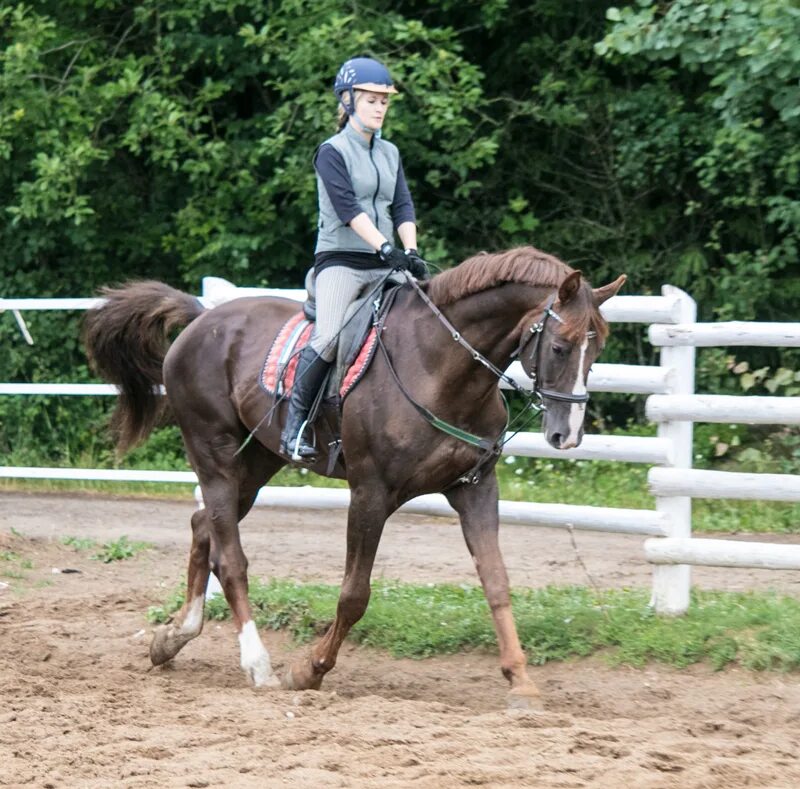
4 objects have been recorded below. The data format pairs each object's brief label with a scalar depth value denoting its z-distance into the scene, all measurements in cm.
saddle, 1247
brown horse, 1109
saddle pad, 1345
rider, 1264
